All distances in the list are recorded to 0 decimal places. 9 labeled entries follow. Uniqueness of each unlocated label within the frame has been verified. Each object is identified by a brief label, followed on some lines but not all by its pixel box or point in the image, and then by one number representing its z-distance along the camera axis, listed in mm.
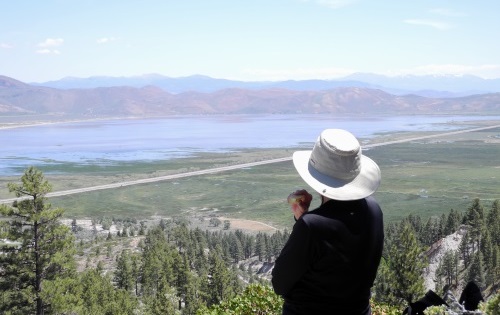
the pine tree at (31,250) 15641
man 2857
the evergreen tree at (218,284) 29328
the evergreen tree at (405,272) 27391
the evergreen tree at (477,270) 34791
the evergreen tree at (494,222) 41531
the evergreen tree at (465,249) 40900
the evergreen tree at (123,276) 36219
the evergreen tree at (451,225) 49938
